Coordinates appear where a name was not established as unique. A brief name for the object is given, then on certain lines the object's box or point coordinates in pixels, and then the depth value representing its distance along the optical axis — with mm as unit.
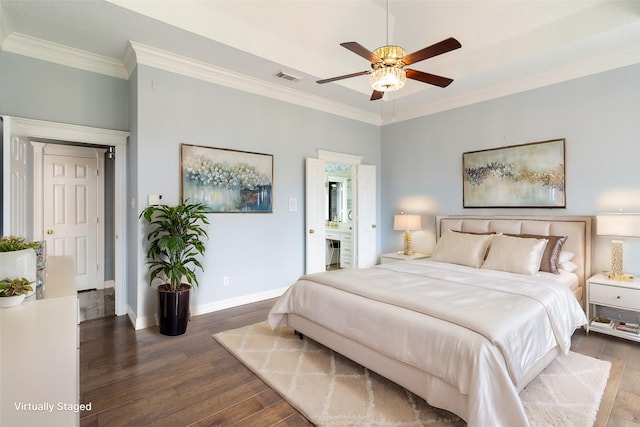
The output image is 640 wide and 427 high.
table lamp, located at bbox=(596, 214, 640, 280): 3031
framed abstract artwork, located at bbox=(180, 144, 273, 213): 3770
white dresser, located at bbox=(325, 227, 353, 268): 6125
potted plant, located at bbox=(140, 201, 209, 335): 3260
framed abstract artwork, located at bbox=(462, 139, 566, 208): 3877
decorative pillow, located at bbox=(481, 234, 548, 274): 3301
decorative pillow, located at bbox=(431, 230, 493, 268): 3740
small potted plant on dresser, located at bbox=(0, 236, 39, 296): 1343
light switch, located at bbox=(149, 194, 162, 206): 3492
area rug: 1989
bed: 1737
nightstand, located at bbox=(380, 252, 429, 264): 4914
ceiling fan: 2371
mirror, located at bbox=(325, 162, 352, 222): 7535
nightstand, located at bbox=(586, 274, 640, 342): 2998
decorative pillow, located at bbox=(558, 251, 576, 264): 3510
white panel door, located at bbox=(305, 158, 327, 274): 4848
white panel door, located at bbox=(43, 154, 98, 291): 4684
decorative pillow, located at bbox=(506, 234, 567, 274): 3393
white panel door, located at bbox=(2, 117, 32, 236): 2697
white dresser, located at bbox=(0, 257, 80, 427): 1120
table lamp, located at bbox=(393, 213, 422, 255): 5047
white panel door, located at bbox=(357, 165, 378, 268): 5512
